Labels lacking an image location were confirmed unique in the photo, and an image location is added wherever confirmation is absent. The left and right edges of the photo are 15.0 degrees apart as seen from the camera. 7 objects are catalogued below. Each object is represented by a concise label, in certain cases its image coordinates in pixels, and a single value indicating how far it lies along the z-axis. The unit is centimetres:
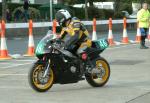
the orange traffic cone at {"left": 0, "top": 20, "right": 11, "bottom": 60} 1797
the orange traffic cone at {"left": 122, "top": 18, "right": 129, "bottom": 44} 2506
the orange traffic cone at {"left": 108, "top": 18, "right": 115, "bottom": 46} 2398
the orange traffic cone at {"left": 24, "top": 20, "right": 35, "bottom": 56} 1929
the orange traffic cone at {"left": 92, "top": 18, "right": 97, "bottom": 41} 2410
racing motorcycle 1028
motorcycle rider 1059
